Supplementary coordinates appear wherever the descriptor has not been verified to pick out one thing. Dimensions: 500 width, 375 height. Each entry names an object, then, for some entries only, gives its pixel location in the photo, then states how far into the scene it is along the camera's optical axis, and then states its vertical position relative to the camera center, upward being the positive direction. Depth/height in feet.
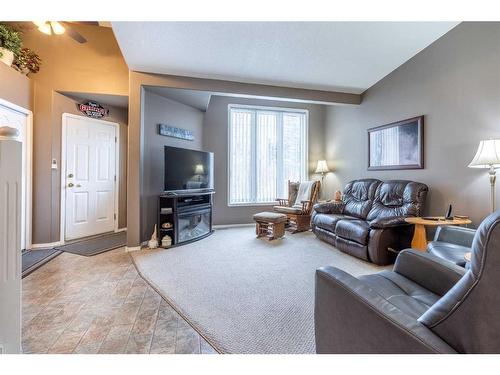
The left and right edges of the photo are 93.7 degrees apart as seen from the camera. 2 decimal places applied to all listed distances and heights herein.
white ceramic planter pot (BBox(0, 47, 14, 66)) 9.63 +5.39
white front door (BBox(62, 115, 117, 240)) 12.30 +0.51
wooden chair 14.76 -1.35
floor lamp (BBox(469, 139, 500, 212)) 7.84 +1.06
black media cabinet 11.69 -1.52
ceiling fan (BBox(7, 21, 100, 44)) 8.58 +5.86
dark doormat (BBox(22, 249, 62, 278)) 8.65 -3.03
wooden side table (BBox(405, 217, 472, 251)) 8.30 -1.38
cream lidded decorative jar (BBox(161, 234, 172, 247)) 11.46 -2.69
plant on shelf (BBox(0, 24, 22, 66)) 9.71 +6.07
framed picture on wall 11.45 +2.32
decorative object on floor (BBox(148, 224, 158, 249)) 11.37 -2.71
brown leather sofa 9.22 -1.43
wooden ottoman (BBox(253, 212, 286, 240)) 12.94 -2.16
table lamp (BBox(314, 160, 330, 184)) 17.33 +1.54
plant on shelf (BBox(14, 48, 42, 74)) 10.45 +5.64
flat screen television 11.92 +0.93
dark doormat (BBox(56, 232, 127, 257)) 10.76 -2.95
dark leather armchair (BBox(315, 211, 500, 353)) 2.13 -1.47
